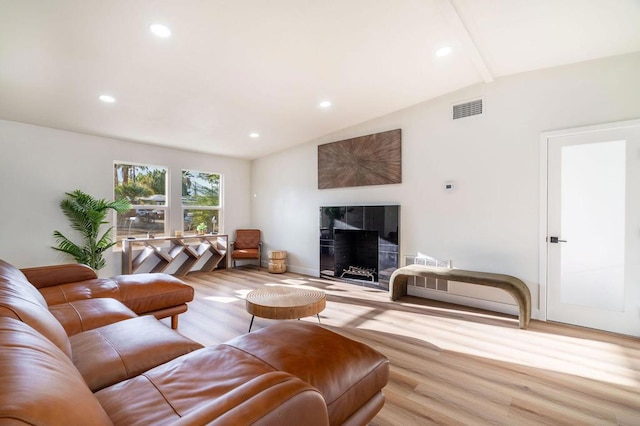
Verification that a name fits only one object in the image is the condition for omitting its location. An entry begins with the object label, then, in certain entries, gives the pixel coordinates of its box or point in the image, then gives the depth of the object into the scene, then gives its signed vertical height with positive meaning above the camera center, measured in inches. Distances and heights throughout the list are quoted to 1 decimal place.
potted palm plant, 169.6 -7.8
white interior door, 111.3 -6.1
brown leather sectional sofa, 28.7 -26.1
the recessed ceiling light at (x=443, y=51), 113.6 +62.7
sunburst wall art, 173.6 +32.7
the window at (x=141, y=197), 196.5 +10.4
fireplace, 174.2 -19.2
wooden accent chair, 236.8 -27.2
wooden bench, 119.0 -28.9
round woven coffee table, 100.7 -31.8
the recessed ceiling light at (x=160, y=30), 91.7 +56.9
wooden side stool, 226.4 -37.6
